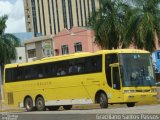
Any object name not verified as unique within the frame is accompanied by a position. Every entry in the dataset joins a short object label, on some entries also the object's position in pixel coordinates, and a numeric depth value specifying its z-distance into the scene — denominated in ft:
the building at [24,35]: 351.25
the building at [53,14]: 472.85
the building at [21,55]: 286.05
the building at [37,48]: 254.68
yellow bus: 93.35
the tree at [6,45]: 200.23
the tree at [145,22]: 136.87
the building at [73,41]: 233.14
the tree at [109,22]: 150.20
